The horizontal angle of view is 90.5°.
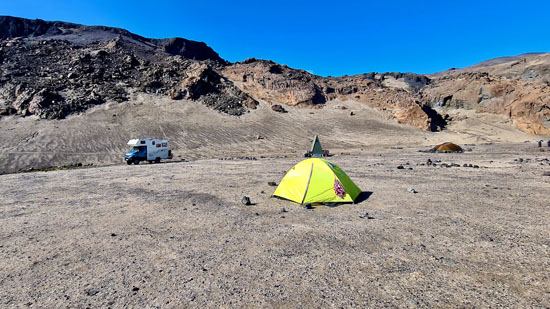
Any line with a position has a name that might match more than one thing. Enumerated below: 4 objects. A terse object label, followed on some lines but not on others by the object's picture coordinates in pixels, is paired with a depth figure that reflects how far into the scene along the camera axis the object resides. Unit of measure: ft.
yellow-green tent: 25.23
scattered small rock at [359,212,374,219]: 21.11
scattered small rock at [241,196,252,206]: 26.00
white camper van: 73.72
